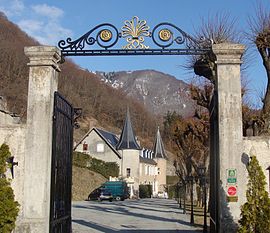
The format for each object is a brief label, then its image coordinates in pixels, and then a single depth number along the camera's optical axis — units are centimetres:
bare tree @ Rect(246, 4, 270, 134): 1096
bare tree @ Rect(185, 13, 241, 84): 1099
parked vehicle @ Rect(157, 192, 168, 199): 6342
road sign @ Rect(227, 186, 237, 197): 804
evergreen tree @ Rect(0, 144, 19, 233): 742
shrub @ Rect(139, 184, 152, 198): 5406
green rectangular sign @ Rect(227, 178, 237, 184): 806
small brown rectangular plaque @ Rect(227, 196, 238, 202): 802
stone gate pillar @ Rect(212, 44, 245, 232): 802
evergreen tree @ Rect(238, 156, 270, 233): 745
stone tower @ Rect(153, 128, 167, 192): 6931
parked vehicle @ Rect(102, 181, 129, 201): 4126
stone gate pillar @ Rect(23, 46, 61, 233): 809
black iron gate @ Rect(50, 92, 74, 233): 823
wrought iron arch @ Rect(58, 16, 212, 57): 882
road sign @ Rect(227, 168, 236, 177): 807
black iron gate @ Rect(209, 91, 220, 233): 838
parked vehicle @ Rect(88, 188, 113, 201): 3993
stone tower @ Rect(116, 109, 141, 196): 5238
